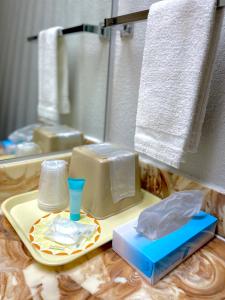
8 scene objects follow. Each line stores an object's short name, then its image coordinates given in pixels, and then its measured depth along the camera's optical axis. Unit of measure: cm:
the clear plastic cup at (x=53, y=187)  69
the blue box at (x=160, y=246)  50
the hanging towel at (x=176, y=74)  54
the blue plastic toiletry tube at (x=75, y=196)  65
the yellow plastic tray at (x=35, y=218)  54
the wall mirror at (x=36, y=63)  88
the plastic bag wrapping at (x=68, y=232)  59
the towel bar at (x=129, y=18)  67
